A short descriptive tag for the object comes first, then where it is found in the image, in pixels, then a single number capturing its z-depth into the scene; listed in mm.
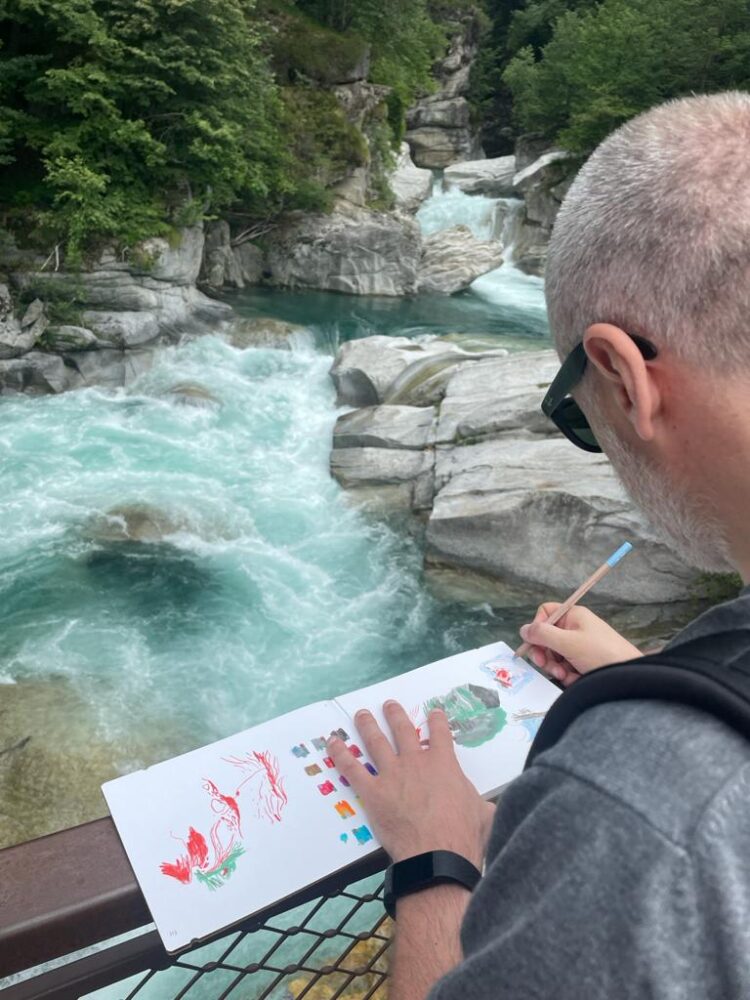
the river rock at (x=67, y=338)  10078
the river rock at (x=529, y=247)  18781
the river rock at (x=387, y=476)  7641
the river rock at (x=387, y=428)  8125
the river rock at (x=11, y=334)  9594
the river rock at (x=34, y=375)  9578
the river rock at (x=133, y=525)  6996
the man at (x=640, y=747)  531
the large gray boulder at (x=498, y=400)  7508
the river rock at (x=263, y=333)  11961
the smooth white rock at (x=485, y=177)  21688
